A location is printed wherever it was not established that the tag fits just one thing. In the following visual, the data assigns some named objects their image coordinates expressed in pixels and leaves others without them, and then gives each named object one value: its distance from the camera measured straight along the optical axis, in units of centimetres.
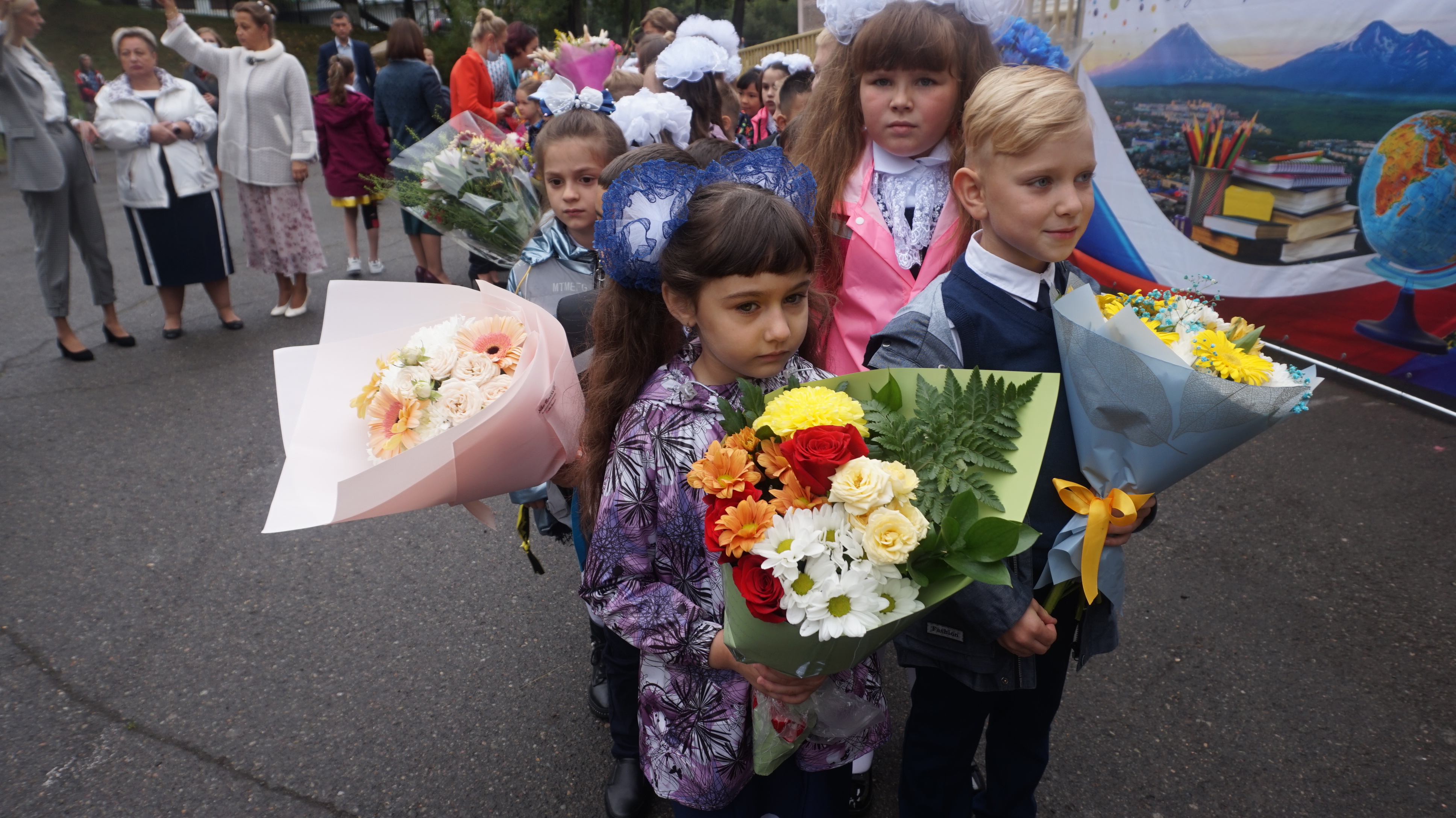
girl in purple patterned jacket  155
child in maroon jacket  743
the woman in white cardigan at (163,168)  561
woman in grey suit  507
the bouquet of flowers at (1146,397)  141
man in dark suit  1042
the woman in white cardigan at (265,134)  603
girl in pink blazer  210
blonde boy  158
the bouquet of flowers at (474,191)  283
